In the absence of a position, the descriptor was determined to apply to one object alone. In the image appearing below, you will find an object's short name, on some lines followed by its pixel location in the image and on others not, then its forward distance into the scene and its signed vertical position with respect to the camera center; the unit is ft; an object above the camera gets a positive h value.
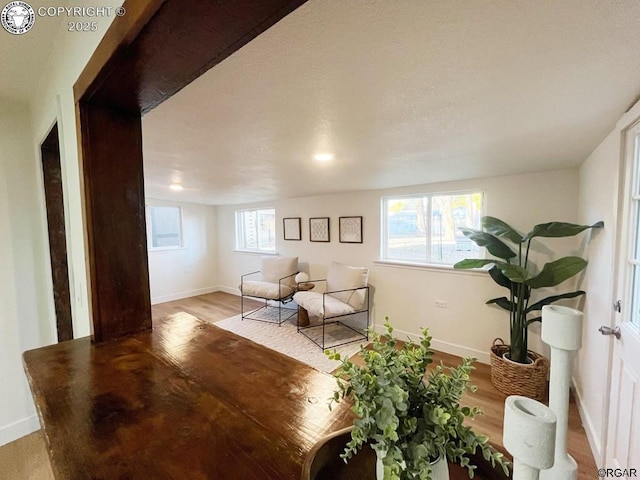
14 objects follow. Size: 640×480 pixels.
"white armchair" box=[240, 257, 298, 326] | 14.02 -3.11
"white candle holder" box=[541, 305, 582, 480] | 1.28 -0.65
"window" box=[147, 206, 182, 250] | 17.17 +0.12
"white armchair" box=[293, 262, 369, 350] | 11.30 -3.30
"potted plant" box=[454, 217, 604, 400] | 6.91 -1.53
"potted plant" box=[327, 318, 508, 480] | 1.22 -0.86
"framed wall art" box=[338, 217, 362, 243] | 12.78 -0.17
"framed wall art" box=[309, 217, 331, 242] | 14.08 -0.16
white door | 4.07 -1.71
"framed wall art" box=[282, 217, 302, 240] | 15.46 -0.12
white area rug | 10.06 -4.72
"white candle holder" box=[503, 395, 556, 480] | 0.99 -0.78
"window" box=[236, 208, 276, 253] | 17.61 -0.19
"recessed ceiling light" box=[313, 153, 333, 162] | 7.10 +1.80
